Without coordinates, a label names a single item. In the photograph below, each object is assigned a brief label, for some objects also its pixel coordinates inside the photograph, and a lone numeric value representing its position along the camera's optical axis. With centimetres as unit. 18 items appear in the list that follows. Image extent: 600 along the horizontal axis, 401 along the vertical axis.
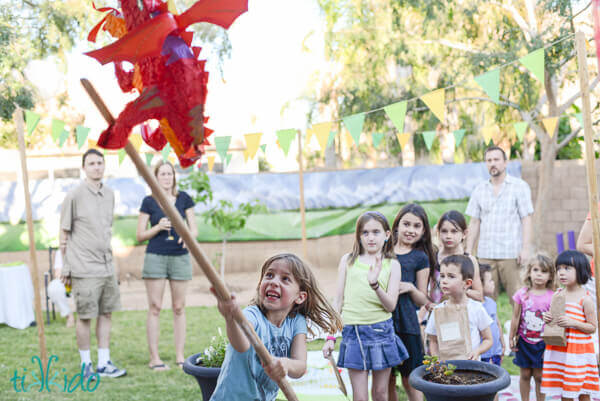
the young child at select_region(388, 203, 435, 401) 297
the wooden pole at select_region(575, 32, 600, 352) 287
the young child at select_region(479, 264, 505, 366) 308
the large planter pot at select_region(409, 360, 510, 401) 235
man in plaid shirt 405
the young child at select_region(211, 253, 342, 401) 186
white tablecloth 609
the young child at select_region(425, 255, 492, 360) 288
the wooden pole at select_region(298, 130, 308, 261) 718
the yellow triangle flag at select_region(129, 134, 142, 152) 562
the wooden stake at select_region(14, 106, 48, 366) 387
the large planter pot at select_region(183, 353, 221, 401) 270
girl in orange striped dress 294
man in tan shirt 393
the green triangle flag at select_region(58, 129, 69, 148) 519
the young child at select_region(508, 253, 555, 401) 313
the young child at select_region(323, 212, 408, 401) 276
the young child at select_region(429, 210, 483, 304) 322
